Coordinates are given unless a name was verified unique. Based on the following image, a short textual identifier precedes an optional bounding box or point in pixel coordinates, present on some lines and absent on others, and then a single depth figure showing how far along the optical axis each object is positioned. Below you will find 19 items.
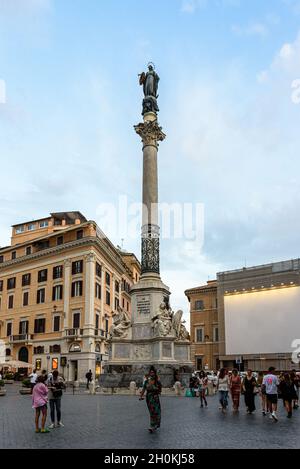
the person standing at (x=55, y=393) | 13.09
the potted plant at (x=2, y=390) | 29.54
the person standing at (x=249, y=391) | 16.57
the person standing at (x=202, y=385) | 19.03
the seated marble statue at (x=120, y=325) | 28.53
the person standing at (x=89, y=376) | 34.56
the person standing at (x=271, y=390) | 14.72
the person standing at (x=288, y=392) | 15.31
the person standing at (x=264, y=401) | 15.89
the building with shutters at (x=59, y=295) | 51.50
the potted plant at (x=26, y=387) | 31.17
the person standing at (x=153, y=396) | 11.74
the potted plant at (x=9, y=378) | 44.67
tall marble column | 30.31
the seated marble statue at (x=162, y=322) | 27.50
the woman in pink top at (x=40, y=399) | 11.91
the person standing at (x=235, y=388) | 17.15
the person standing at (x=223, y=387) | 17.22
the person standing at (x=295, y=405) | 18.74
